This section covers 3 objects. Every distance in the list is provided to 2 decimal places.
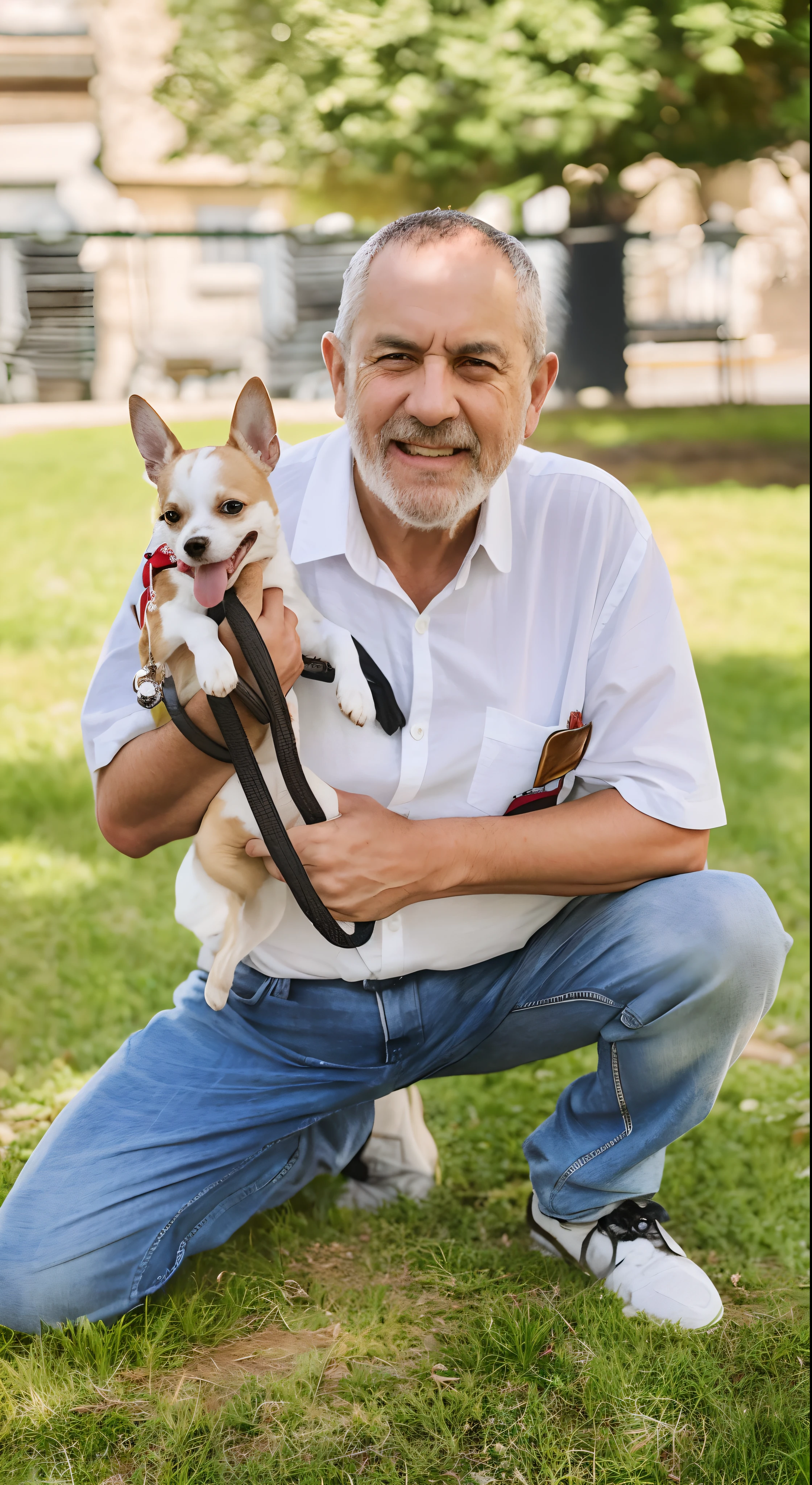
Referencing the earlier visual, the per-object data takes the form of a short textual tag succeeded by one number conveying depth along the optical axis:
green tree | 10.59
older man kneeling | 2.07
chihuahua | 1.92
